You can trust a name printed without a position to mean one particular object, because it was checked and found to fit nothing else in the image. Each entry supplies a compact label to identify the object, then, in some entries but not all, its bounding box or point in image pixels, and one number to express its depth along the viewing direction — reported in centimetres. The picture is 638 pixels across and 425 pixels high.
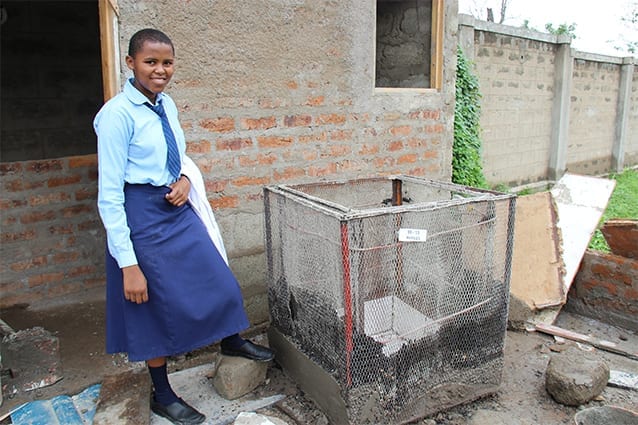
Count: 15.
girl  235
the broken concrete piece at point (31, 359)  307
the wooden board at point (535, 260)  398
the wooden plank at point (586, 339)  365
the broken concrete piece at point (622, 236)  409
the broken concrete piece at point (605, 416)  258
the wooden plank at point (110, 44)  281
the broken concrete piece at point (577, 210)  432
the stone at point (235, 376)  295
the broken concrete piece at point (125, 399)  259
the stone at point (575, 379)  292
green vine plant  582
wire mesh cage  254
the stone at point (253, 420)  254
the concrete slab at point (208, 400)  280
